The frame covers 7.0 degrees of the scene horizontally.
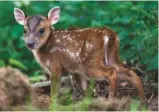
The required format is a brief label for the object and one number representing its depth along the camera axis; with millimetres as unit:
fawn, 14466
